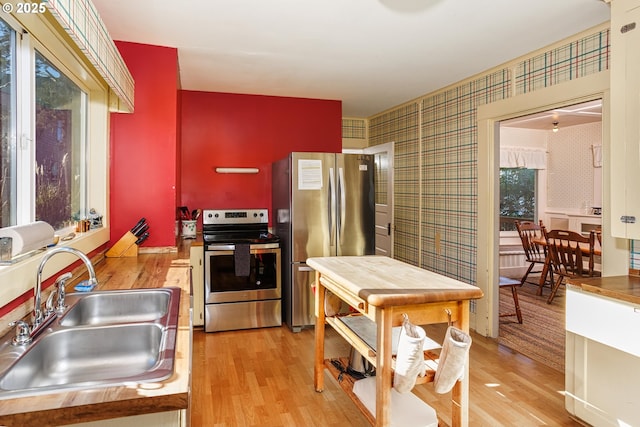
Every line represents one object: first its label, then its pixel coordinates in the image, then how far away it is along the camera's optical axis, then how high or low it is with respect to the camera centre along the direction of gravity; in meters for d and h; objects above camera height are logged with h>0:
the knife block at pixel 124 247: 2.95 -0.30
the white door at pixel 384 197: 4.78 +0.11
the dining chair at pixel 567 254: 4.57 -0.56
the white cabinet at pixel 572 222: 6.23 -0.26
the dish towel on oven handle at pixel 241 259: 3.68 -0.49
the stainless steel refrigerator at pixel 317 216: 3.88 -0.10
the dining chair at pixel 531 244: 5.46 -0.53
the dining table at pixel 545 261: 5.18 -0.71
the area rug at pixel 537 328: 3.37 -1.21
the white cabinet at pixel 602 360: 1.95 -0.83
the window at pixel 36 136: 1.80 +0.37
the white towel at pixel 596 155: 6.21 +0.78
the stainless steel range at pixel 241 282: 3.70 -0.72
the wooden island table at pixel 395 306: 1.78 -0.47
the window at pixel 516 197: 6.97 +0.15
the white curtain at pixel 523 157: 6.68 +0.80
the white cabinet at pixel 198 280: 3.69 -0.68
